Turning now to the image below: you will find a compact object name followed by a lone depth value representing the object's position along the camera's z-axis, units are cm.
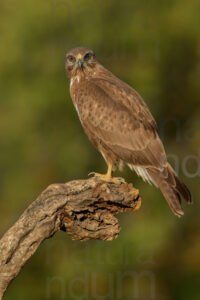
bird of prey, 1400
